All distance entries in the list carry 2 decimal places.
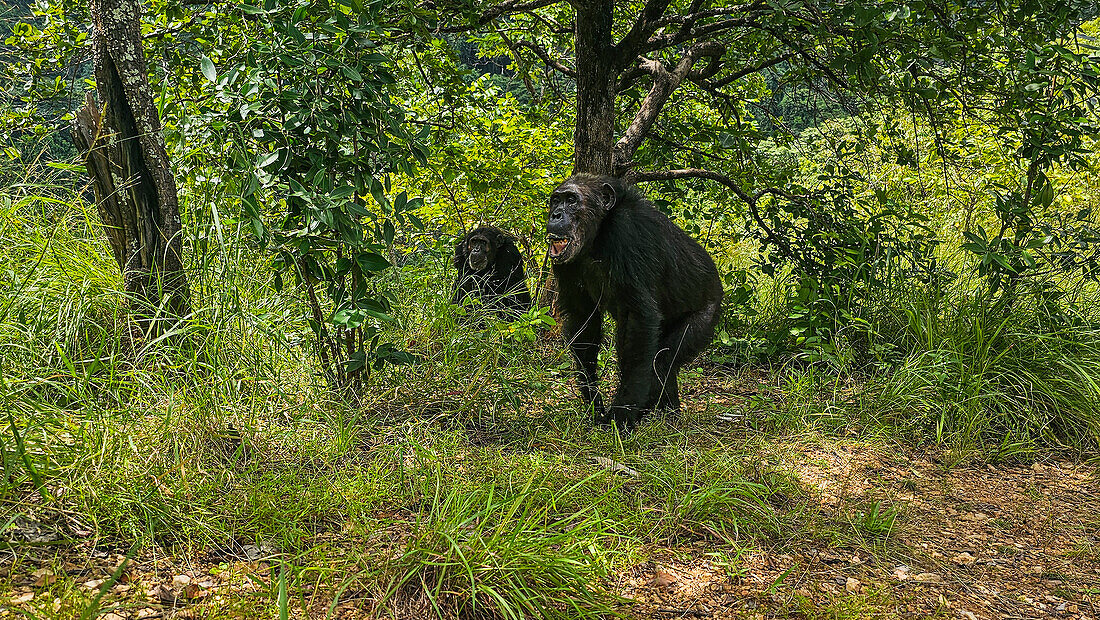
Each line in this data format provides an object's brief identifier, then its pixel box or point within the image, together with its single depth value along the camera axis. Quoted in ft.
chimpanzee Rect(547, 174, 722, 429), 12.95
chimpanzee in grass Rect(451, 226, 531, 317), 19.29
